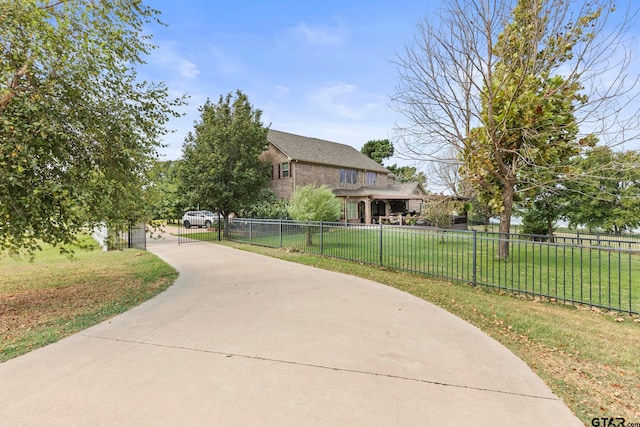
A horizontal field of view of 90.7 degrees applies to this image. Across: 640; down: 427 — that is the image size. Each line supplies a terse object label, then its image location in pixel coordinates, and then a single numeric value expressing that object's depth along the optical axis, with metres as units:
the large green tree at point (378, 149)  49.33
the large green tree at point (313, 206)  14.08
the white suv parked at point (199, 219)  26.48
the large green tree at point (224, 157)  19.47
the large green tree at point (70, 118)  4.57
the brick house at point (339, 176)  24.28
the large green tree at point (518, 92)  7.83
